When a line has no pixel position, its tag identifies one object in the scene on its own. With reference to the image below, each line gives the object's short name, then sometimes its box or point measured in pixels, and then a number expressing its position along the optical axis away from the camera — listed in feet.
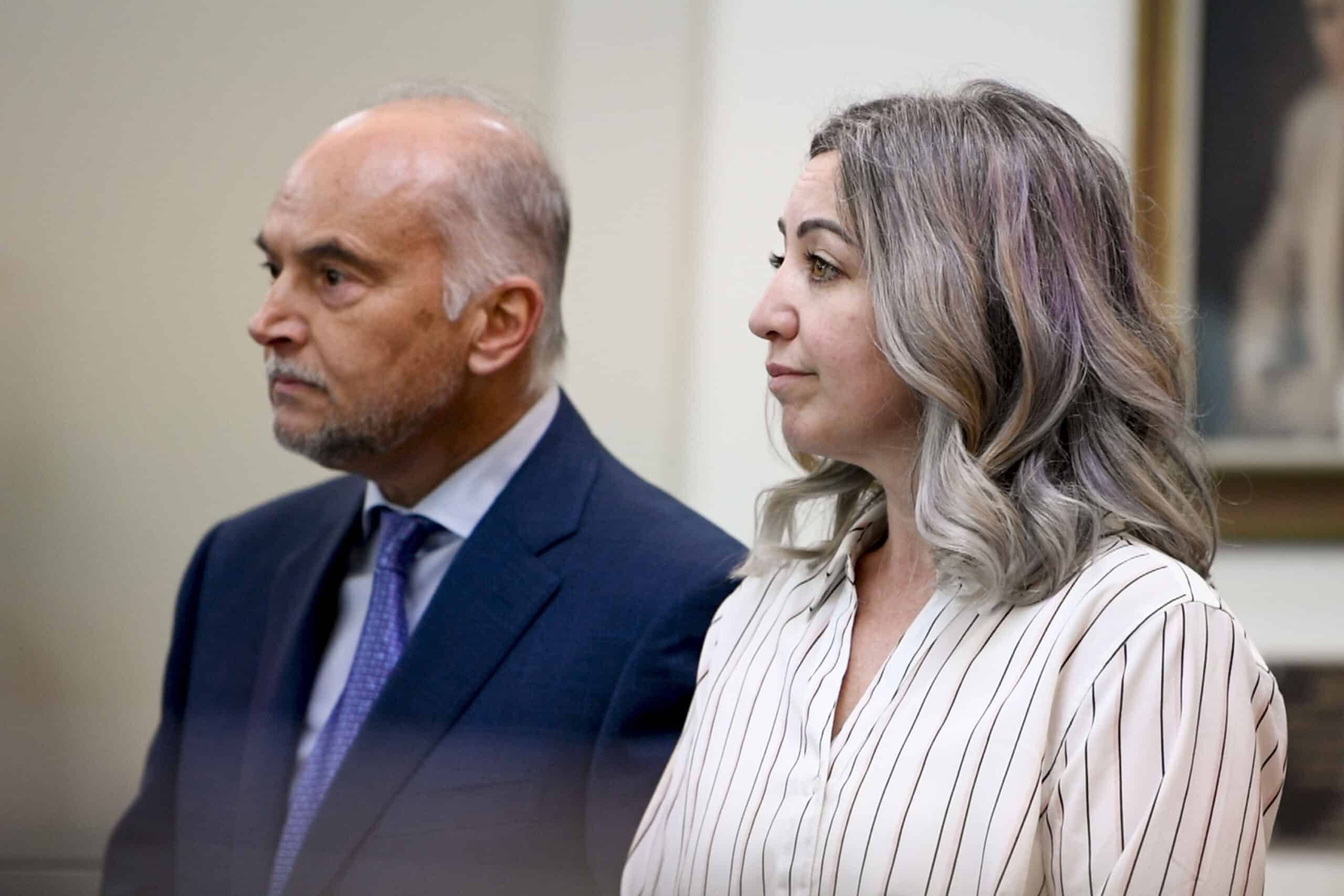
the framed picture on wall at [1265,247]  13.67
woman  11.52
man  12.36
